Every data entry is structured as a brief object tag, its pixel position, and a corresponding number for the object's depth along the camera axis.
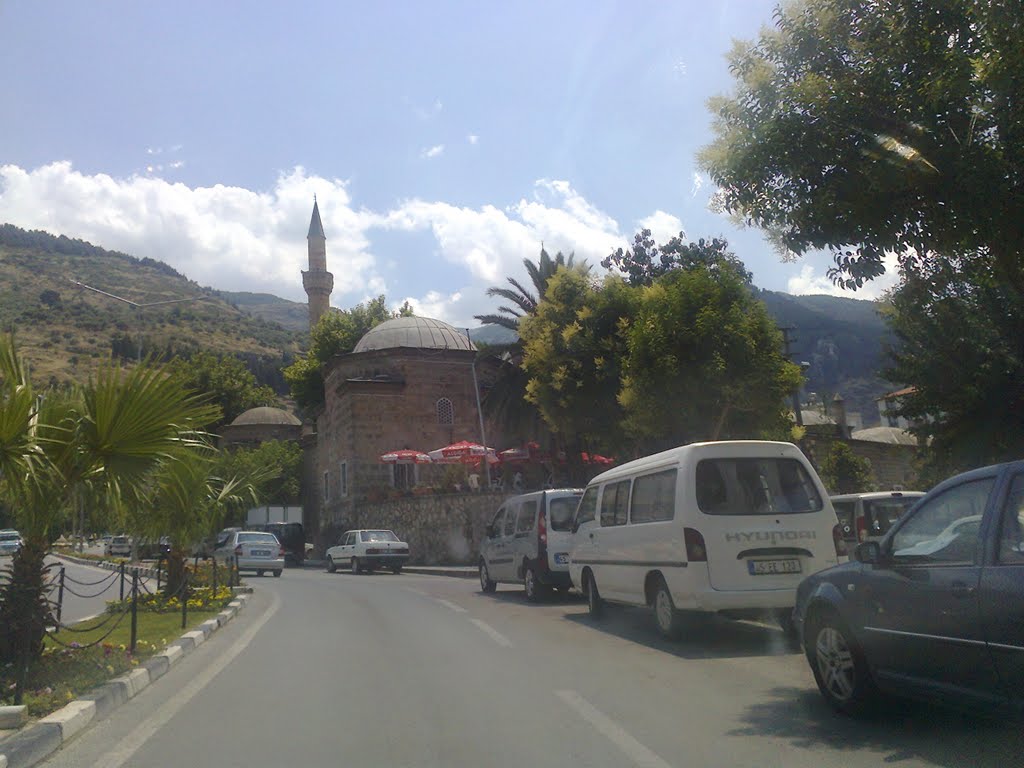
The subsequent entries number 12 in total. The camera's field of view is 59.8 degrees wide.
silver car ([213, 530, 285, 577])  29.83
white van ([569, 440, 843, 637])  9.45
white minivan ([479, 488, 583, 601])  15.86
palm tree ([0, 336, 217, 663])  7.90
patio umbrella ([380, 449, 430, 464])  37.22
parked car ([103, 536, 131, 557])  49.75
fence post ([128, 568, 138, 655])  9.26
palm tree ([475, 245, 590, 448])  37.59
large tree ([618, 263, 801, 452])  18.53
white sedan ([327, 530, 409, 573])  30.91
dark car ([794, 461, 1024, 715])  4.80
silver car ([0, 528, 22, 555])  44.64
